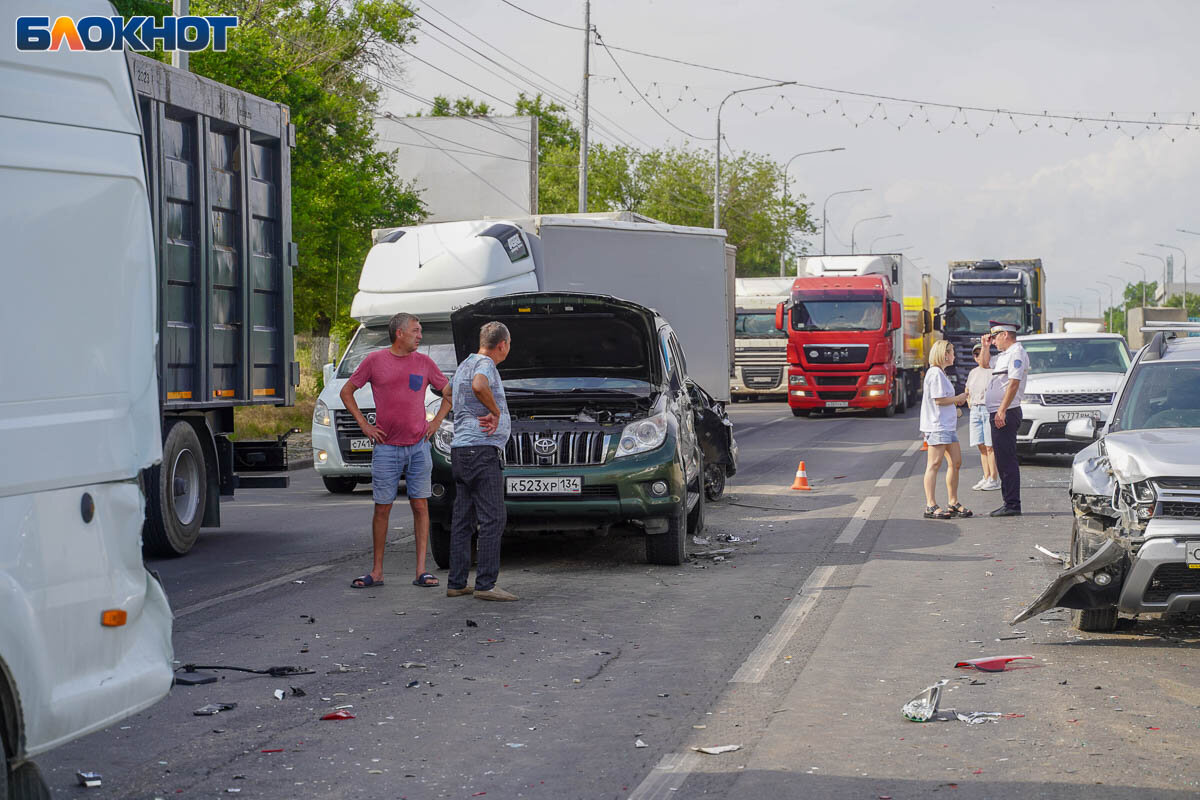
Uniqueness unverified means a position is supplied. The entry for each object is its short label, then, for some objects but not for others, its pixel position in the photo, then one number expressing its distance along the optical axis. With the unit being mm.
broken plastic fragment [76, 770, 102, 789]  5266
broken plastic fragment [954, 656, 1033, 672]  7184
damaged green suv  10398
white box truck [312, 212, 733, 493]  16453
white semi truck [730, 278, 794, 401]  41094
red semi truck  32688
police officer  13836
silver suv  7141
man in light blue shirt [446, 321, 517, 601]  9234
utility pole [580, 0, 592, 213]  33062
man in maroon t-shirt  9805
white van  4102
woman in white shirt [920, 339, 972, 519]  13711
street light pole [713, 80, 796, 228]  48500
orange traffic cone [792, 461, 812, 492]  16594
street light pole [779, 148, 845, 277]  69400
